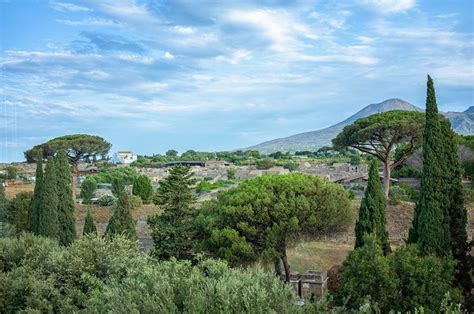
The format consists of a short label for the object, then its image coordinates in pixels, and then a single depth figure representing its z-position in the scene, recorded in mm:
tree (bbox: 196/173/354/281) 15391
